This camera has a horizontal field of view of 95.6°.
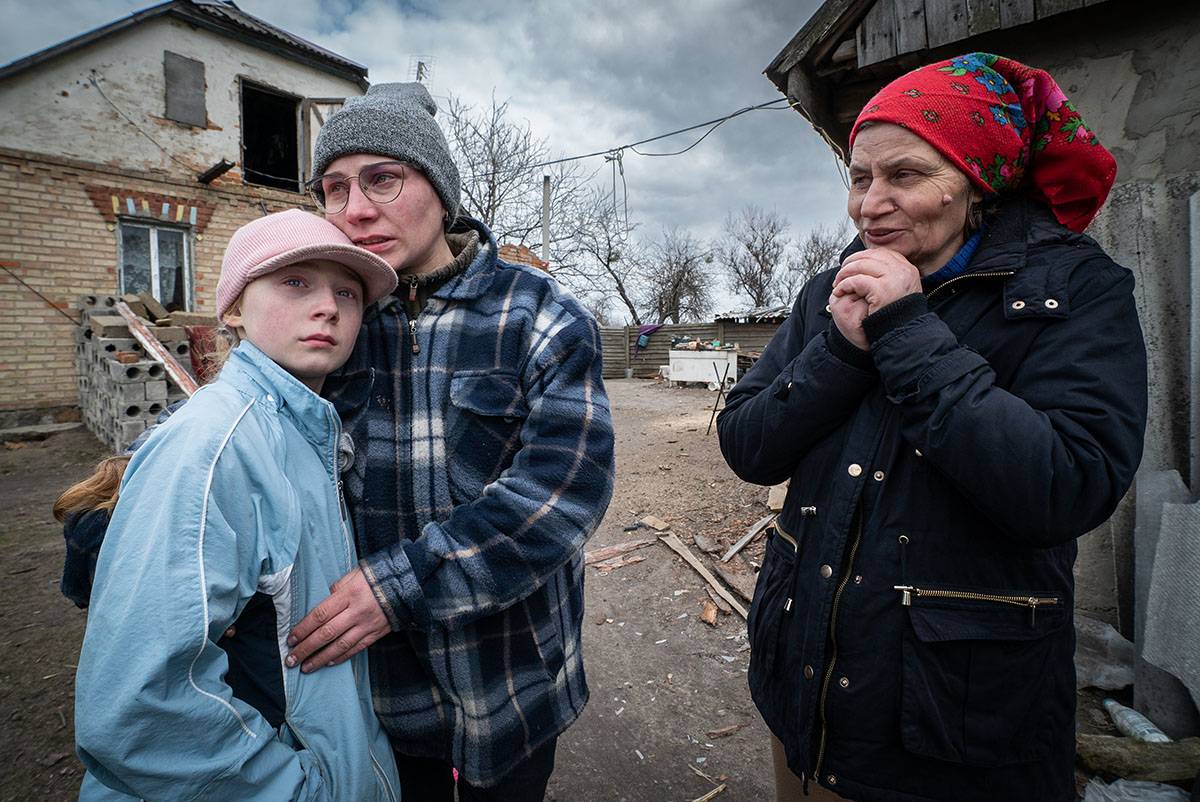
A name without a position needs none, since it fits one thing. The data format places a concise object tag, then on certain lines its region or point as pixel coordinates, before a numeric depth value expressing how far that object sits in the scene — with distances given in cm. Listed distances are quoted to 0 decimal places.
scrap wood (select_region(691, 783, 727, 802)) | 248
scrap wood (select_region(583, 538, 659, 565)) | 500
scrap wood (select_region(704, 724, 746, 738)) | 289
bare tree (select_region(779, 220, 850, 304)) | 3666
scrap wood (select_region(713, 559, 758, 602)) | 423
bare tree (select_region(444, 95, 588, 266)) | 2045
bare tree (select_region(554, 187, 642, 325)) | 2458
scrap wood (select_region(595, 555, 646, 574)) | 481
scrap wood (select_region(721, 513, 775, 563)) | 486
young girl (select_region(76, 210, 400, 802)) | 91
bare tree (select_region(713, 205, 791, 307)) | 3875
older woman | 105
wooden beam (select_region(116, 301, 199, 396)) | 679
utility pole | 1593
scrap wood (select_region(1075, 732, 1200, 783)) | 203
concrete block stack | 663
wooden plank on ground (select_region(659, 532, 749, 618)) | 412
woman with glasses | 123
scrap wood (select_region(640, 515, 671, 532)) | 557
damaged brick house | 850
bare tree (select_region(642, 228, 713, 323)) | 3622
